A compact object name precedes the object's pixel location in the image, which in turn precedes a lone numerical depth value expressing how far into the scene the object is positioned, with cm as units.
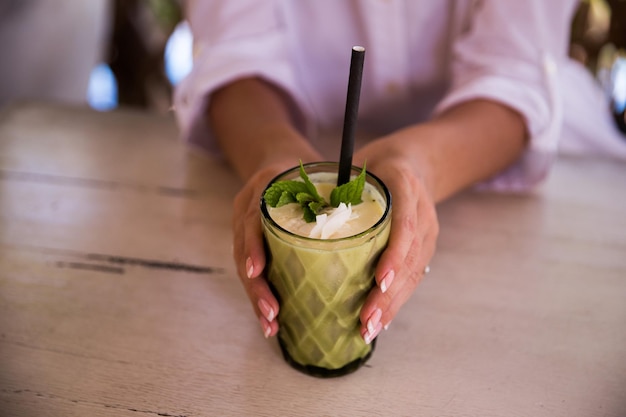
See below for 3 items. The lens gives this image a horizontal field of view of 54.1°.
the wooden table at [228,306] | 86
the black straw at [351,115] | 73
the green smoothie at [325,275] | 75
